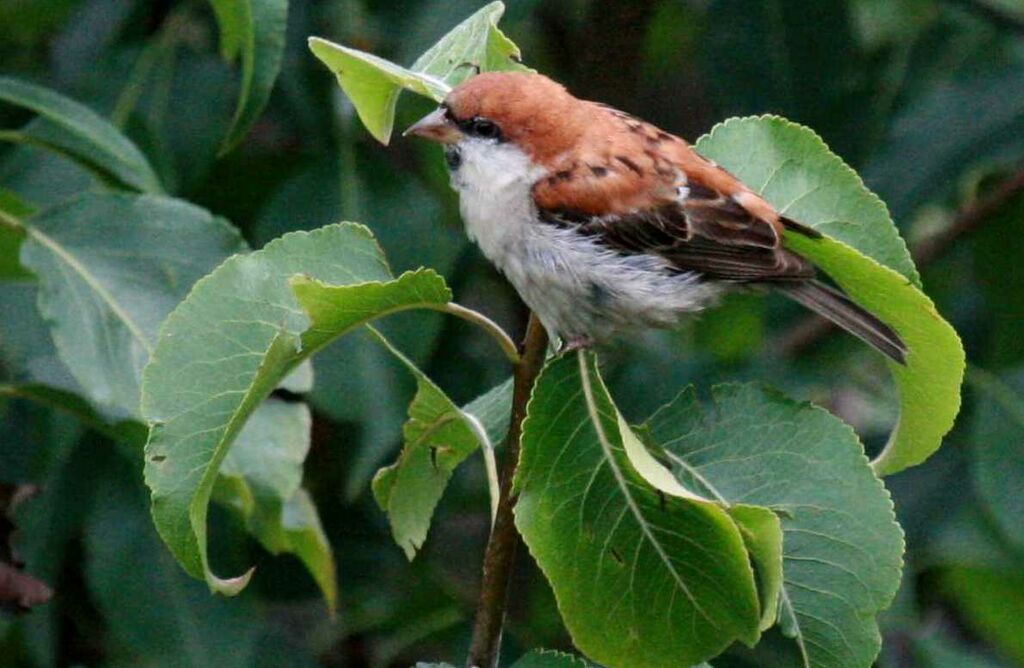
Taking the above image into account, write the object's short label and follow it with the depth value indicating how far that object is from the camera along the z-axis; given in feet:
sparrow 18.85
